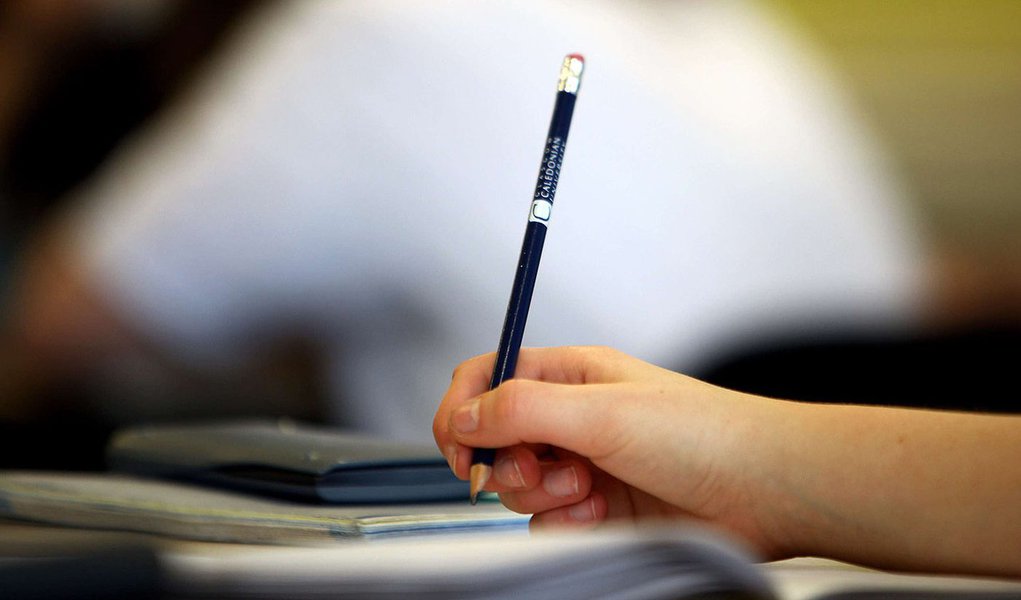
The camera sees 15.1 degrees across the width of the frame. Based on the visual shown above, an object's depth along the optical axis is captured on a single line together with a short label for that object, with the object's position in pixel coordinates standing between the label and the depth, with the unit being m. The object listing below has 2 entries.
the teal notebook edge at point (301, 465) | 1.52
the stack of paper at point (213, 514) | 1.44
